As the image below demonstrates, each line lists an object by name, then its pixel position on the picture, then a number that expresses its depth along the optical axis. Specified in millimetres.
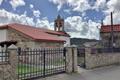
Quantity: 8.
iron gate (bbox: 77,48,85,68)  7777
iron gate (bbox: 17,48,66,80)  5280
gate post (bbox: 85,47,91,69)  7595
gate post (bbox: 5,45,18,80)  4537
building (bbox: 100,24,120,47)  18399
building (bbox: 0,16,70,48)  10892
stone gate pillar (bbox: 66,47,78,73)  6426
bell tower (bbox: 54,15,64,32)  19870
